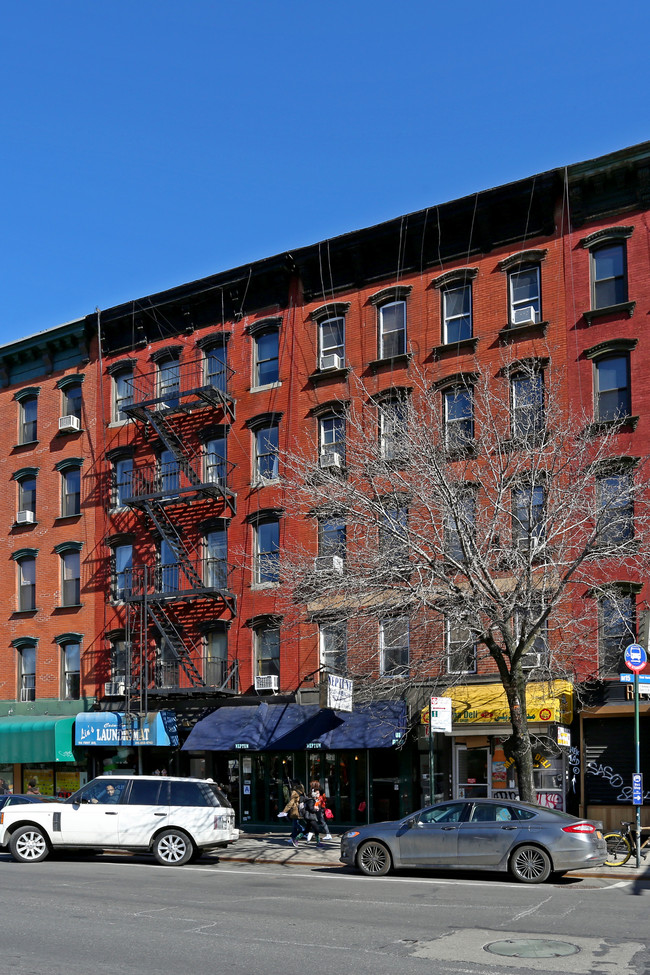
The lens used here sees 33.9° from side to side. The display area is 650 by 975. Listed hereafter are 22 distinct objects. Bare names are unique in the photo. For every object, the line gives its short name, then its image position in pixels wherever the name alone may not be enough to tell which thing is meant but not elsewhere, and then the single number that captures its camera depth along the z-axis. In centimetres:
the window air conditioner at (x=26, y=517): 3484
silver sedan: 1647
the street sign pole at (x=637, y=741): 1808
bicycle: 1877
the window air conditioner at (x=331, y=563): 2258
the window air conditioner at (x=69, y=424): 3422
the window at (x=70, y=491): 3420
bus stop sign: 1872
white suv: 1969
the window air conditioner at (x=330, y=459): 2755
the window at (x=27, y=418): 3600
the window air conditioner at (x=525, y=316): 2661
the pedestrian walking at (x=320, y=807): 2362
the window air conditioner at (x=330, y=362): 2928
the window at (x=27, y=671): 3384
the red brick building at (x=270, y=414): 2608
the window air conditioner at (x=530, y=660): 2472
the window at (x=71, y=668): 3281
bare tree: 2002
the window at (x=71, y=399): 3494
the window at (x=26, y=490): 3544
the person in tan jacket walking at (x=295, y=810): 2311
